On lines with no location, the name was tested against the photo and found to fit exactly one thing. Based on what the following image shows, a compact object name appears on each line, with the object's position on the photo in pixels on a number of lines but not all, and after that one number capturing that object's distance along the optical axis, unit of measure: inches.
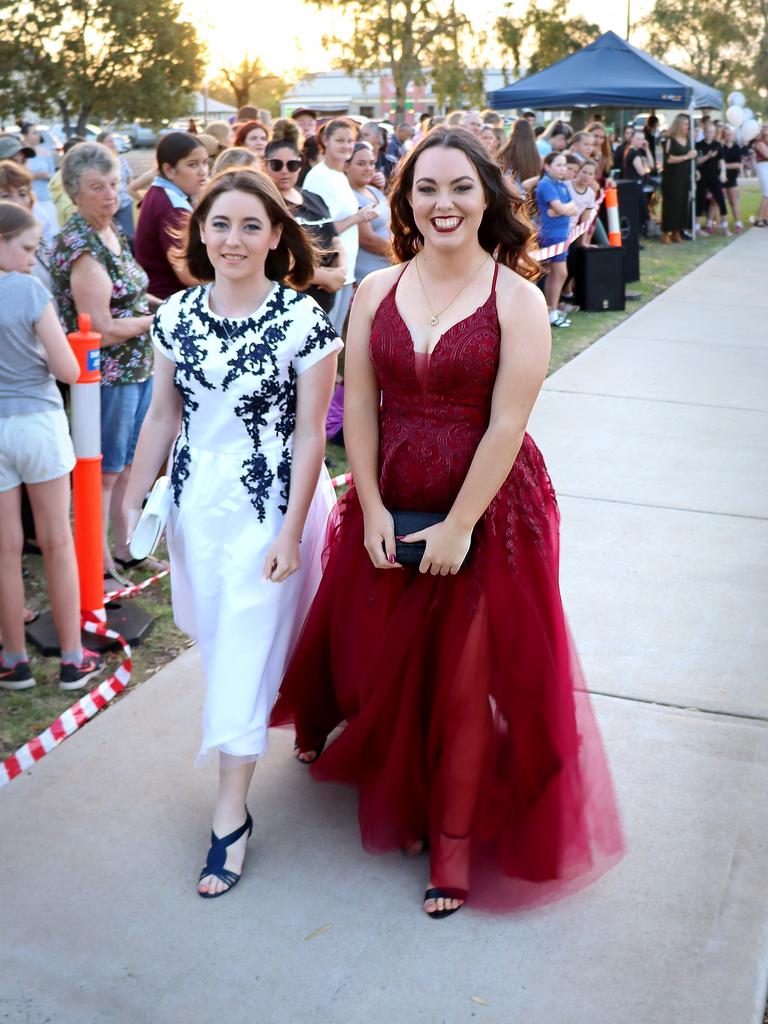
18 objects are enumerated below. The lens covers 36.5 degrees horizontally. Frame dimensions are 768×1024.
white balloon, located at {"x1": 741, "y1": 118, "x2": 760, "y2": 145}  1218.0
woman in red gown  119.7
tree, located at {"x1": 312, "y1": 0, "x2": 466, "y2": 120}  1873.8
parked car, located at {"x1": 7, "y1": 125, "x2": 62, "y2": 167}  615.8
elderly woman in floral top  188.5
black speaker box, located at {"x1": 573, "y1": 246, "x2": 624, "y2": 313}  480.8
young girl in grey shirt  155.3
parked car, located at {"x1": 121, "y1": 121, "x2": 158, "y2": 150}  1962.4
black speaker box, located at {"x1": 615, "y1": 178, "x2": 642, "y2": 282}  557.6
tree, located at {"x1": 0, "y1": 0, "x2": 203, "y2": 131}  1521.9
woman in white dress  126.1
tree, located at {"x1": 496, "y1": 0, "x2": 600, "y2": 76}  2064.5
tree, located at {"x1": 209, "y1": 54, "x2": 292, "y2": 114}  2469.2
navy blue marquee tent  747.4
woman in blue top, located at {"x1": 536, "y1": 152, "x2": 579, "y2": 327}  437.7
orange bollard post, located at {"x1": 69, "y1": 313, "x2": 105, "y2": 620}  166.6
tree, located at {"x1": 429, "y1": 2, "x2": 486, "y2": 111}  1947.6
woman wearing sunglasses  256.5
